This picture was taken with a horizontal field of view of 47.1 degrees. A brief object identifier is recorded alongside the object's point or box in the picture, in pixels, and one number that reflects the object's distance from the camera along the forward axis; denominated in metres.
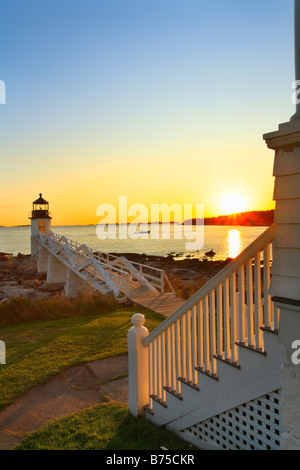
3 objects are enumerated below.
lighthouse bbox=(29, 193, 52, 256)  40.97
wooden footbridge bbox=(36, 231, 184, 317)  11.09
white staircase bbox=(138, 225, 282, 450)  2.91
